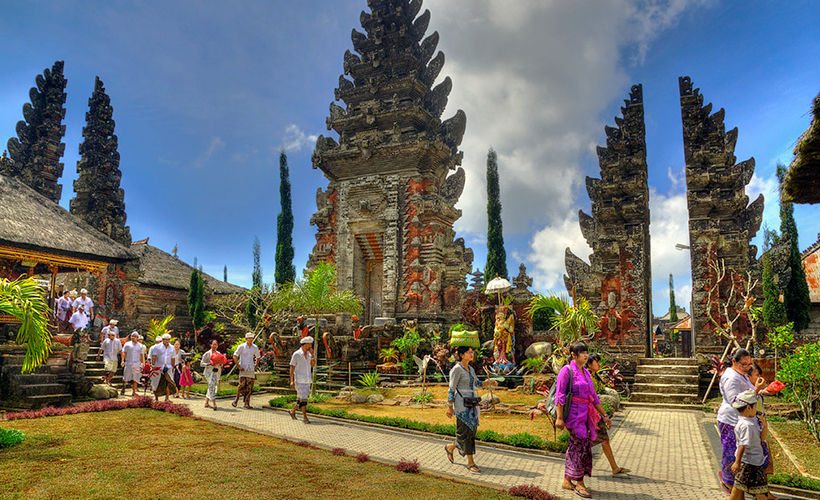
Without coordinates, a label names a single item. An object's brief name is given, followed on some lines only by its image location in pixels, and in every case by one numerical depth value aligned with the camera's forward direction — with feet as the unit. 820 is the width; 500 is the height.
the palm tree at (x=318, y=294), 51.05
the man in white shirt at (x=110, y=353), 48.34
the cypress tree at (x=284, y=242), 110.63
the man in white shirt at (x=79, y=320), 52.95
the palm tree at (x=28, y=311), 23.29
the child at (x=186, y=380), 47.73
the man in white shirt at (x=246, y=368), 41.39
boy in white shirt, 16.17
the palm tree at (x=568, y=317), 38.88
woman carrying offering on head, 22.49
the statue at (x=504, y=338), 51.69
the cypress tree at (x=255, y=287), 81.25
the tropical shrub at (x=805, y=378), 25.35
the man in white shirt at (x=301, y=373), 35.27
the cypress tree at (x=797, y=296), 56.75
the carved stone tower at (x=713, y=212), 50.75
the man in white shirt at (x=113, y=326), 50.07
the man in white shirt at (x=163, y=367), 42.37
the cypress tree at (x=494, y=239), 96.27
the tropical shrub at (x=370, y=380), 51.57
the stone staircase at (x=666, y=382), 43.57
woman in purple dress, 19.17
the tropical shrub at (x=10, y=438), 23.63
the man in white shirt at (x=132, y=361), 46.48
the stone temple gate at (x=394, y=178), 69.46
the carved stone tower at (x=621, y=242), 52.95
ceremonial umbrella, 52.85
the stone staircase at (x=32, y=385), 37.96
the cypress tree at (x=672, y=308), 136.92
